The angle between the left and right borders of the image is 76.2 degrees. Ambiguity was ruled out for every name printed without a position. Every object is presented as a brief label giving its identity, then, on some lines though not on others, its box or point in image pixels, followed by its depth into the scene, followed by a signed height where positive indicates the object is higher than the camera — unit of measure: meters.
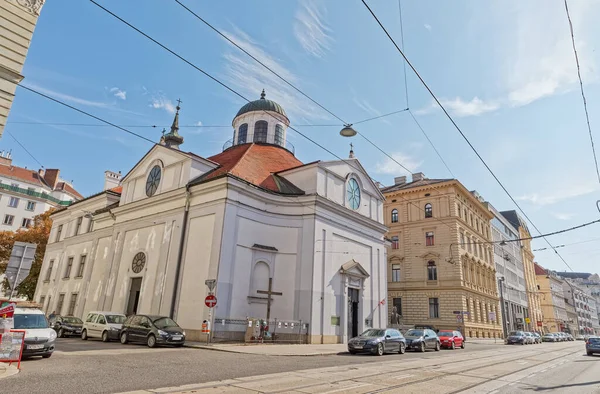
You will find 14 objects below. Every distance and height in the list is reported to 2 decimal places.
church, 21.86 +4.15
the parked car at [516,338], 40.65 -1.11
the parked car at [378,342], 18.28 -1.03
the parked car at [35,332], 11.39 -0.84
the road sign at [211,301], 18.66 +0.52
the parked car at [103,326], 19.48 -0.95
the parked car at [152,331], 16.84 -0.94
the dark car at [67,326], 22.67 -1.20
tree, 41.41 +5.86
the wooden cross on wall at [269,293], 22.52 +1.27
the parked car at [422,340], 22.62 -0.98
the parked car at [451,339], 26.83 -1.02
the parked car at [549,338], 56.44 -1.23
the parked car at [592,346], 23.91 -0.86
